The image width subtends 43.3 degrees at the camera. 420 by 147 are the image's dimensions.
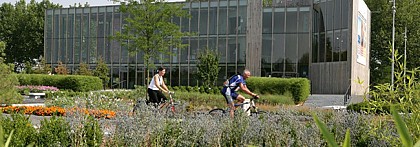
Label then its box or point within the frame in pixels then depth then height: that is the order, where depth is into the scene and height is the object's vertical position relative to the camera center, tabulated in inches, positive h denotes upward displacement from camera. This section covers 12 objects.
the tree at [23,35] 2294.5 +142.2
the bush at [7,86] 594.7 -21.2
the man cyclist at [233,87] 501.7 -18.3
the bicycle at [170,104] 548.0 -38.0
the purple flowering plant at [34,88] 1206.6 -48.8
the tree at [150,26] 946.7 +76.1
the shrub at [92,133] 244.1 -30.5
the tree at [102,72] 1529.3 -12.6
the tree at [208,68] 1364.9 -0.4
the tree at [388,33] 1868.8 +128.4
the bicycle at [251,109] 514.0 -40.2
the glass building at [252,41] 1435.8 +79.2
